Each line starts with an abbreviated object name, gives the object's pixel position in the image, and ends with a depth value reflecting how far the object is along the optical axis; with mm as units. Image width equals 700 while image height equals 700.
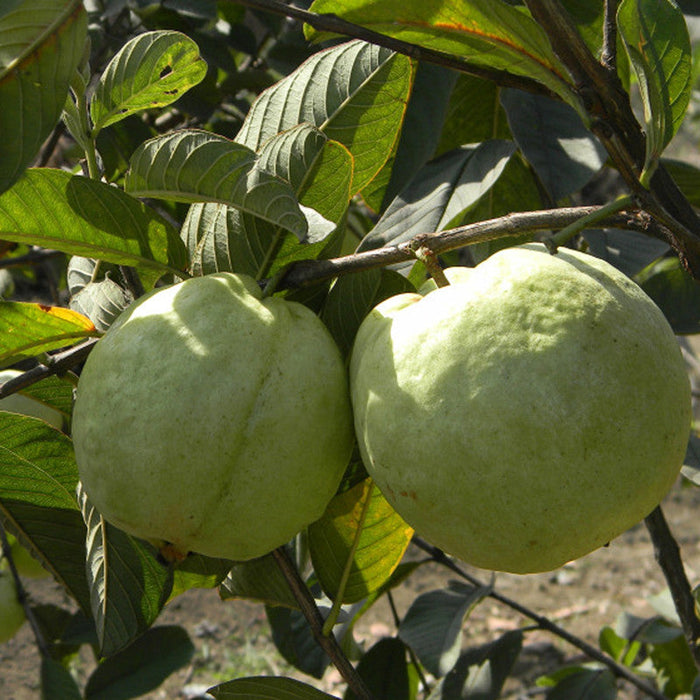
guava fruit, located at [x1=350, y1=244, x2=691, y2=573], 589
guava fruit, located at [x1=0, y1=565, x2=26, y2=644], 1112
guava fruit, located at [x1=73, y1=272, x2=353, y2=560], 614
